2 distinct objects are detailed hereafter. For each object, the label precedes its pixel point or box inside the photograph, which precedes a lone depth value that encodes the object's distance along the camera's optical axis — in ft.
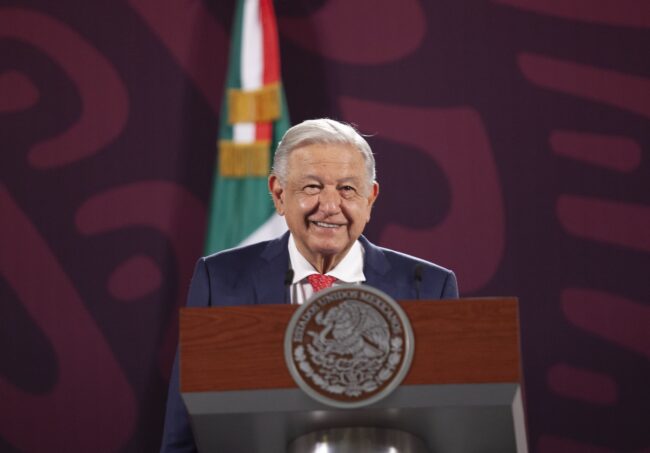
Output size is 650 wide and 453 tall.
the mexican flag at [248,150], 26.61
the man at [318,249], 16.01
